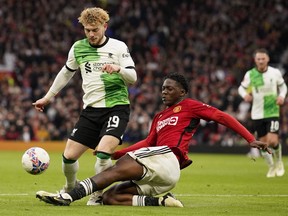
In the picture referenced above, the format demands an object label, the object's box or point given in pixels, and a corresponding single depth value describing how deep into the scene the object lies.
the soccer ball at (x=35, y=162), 20.41
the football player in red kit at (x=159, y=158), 18.66
